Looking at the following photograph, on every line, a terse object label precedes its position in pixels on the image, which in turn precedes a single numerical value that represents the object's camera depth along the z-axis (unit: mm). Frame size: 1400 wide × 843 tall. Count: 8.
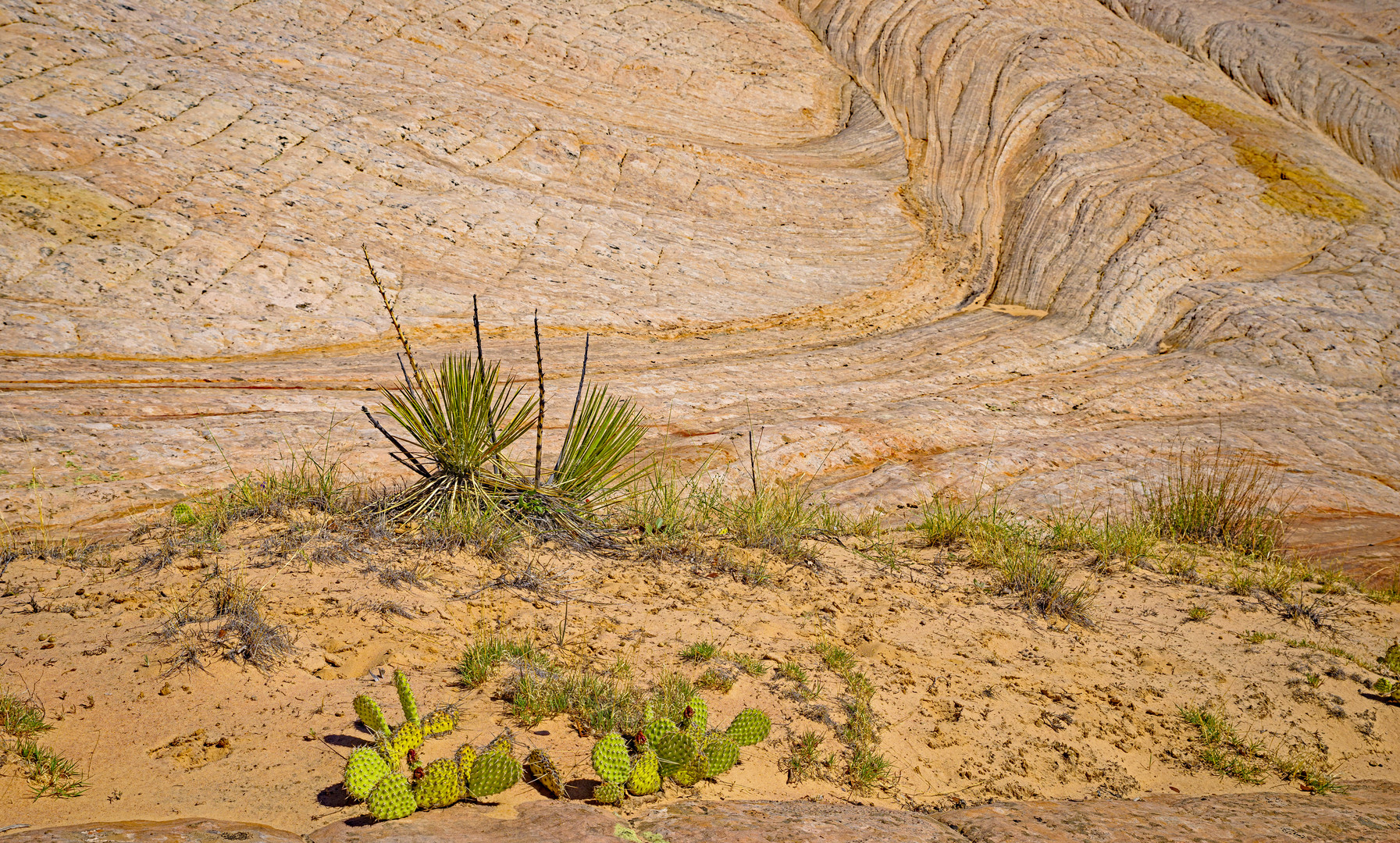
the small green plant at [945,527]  5324
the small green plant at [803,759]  2941
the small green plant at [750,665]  3480
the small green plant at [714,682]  3350
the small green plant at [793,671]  3459
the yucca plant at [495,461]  4375
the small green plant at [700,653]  3516
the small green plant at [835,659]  3586
